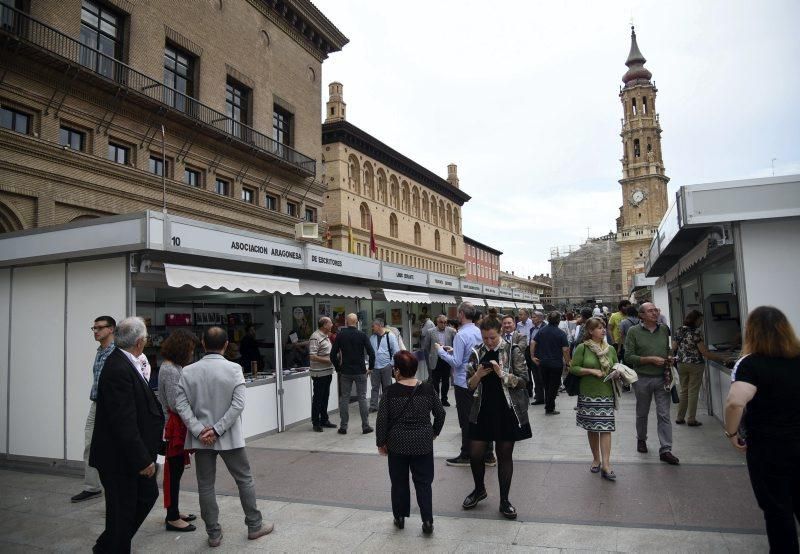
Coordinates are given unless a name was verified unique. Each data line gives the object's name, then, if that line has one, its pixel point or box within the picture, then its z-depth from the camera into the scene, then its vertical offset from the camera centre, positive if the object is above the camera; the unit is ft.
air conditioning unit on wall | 33.30 +5.74
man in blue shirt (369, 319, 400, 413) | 32.40 -1.75
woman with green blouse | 19.10 -2.78
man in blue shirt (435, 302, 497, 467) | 20.16 -1.68
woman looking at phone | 15.87 -2.71
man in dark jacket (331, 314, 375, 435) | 29.30 -2.18
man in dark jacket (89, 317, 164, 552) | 12.28 -2.84
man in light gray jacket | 14.67 -2.52
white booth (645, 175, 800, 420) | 20.17 +3.07
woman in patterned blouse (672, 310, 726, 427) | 26.58 -2.54
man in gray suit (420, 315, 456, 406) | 35.37 -2.06
